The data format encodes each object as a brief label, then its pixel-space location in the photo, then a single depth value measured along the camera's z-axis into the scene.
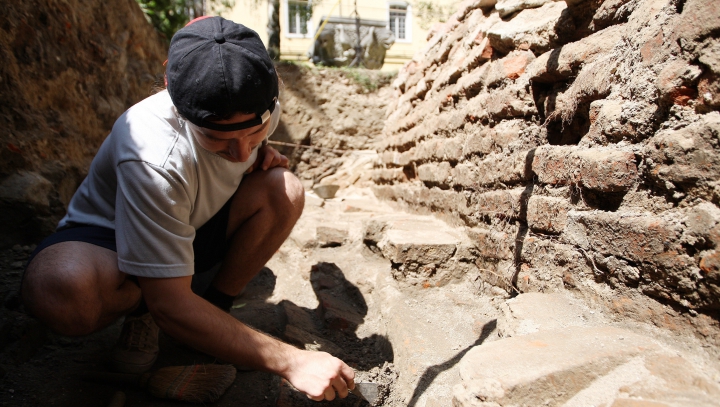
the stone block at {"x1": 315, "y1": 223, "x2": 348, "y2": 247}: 3.06
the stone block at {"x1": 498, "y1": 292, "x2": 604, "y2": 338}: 1.31
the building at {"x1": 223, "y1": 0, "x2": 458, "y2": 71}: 13.33
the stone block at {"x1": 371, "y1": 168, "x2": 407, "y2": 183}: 3.73
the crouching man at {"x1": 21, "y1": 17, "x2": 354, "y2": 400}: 1.27
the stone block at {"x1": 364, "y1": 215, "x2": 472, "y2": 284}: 2.20
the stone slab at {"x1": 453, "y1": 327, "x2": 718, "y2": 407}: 0.95
